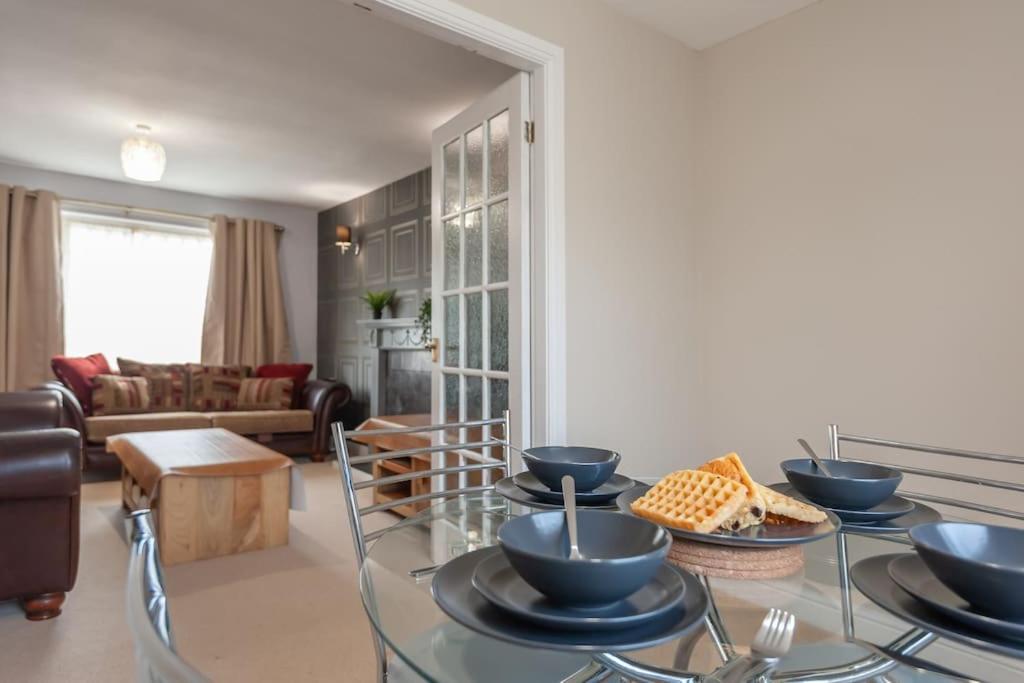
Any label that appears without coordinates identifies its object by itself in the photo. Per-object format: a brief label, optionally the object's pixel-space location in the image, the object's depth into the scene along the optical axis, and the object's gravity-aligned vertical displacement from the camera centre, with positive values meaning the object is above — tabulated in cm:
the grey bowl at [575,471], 111 -23
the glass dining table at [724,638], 78 -38
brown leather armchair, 219 -62
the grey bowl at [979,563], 57 -23
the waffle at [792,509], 87 -24
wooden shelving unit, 361 -73
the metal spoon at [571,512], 70 -20
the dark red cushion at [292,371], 600 -24
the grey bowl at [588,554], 58 -22
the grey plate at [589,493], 112 -28
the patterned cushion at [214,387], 568 -37
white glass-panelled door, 248 +35
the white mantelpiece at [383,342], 527 +3
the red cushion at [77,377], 504 -23
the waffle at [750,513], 86 -24
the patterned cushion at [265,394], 577 -45
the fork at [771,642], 57 -28
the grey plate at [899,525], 97 -30
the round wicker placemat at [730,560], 82 -29
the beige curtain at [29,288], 519 +52
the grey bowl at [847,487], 101 -25
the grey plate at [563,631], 57 -28
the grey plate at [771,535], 80 -26
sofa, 482 -63
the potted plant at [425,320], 492 +20
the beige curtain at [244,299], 623 +49
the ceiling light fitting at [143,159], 404 +125
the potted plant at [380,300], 555 +41
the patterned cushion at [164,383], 546 -32
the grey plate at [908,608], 57 -28
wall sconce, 615 +108
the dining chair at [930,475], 99 -31
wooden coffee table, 297 -76
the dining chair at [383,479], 123 -32
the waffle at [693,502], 83 -23
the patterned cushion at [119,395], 504 -39
